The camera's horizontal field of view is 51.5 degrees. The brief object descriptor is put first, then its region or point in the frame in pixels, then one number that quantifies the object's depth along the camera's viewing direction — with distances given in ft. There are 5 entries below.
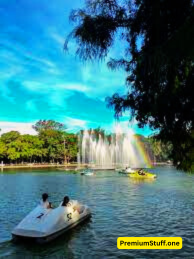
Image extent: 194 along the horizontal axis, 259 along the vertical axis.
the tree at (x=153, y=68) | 11.90
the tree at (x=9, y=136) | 270.70
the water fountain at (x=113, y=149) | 225.77
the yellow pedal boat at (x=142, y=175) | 124.26
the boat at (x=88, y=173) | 145.53
